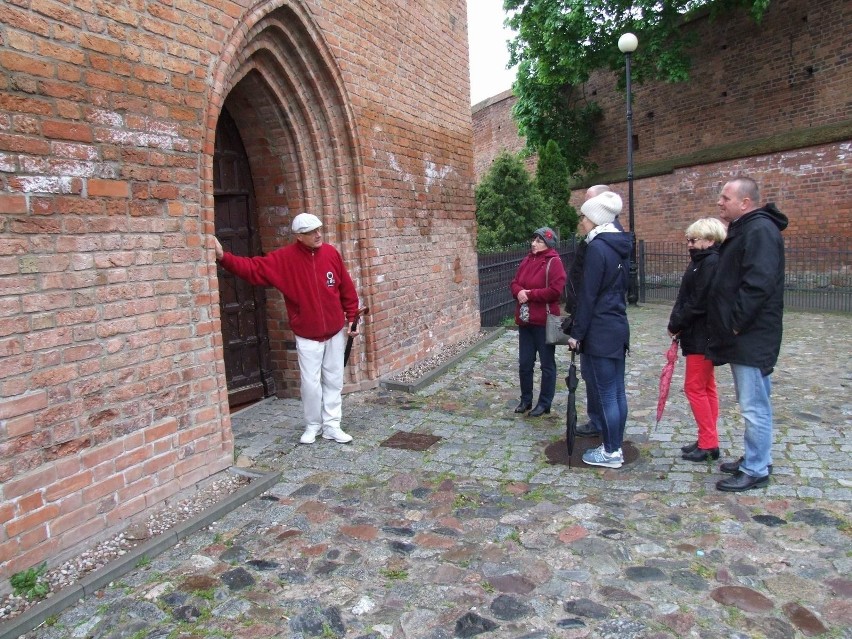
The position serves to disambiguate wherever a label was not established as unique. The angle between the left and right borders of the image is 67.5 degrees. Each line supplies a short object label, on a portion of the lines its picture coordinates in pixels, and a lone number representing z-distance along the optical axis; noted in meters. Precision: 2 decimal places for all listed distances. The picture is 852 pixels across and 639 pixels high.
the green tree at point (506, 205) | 14.66
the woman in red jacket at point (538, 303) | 5.64
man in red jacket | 4.98
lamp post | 13.34
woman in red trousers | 4.53
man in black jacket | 3.89
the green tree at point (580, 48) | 17.00
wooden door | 5.91
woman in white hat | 4.42
